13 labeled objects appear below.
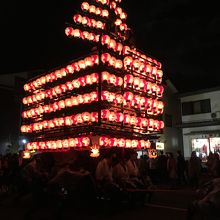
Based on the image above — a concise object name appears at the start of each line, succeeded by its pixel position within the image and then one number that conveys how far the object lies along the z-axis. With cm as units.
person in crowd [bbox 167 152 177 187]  1753
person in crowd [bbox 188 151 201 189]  1669
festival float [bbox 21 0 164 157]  1476
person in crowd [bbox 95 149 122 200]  1089
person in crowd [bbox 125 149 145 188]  1200
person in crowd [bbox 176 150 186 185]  1791
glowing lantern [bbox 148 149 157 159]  1722
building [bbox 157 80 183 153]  3109
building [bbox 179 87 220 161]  2681
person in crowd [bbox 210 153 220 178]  1560
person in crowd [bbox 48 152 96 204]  925
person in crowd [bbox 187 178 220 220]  582
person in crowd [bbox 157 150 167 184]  2009
